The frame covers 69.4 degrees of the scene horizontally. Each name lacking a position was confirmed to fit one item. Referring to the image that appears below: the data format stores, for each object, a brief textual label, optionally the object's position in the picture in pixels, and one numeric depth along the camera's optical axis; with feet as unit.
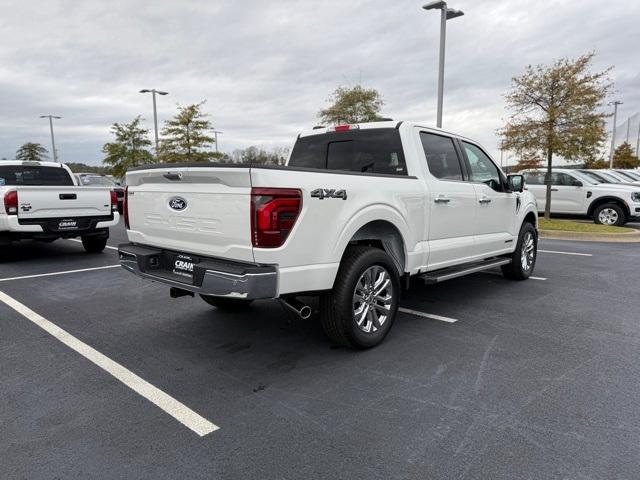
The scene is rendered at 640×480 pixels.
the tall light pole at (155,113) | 90.53
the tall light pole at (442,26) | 41.81
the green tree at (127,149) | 99.30
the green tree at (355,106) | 76.79
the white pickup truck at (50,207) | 24.56
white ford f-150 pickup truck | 10.32
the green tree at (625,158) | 157.17
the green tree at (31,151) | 155.74
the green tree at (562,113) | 39.17
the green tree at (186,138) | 84.38
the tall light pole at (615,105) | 124.42
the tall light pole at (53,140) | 132.36
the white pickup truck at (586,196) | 42.57
